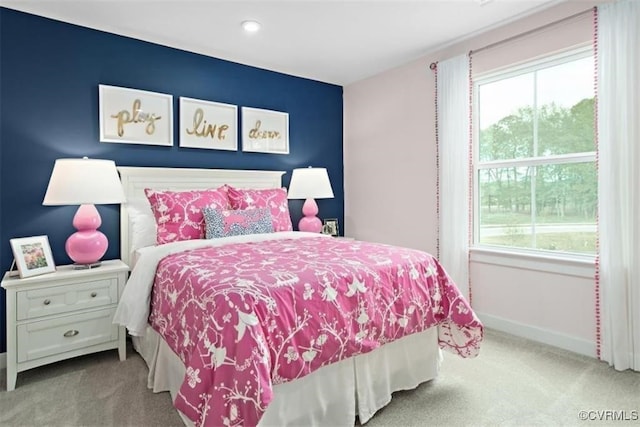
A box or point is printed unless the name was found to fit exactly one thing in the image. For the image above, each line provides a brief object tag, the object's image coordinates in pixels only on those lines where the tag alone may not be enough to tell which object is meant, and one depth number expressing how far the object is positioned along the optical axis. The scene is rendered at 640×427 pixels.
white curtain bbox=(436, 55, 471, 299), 3.25
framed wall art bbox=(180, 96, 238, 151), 3.38
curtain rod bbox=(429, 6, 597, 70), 2.55
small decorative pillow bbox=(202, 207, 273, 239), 2.80
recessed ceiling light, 2.90
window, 2.70
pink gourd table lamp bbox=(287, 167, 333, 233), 3.83
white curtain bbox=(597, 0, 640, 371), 2.32
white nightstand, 2.23
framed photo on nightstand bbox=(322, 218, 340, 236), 4.32
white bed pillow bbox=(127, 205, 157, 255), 2.93
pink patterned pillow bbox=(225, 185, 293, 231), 3.17
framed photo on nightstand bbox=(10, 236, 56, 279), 2.32
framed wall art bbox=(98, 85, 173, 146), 2.96
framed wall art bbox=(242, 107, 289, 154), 3.78
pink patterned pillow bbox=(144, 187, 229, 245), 2.78
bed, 1.38
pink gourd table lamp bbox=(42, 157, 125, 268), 2.44
